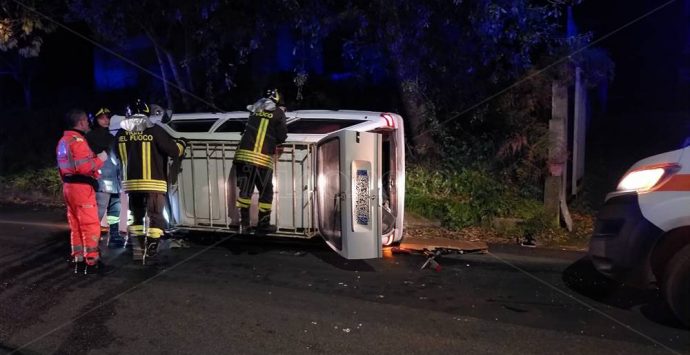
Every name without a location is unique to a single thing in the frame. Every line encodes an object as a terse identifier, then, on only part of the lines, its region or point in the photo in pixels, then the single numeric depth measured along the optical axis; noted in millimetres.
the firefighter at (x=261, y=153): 6160
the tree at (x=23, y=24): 10238
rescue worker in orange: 5742
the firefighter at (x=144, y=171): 6086
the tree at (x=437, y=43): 7527
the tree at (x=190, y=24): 9086
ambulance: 4059
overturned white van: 5652
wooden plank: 6766
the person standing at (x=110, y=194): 6914
